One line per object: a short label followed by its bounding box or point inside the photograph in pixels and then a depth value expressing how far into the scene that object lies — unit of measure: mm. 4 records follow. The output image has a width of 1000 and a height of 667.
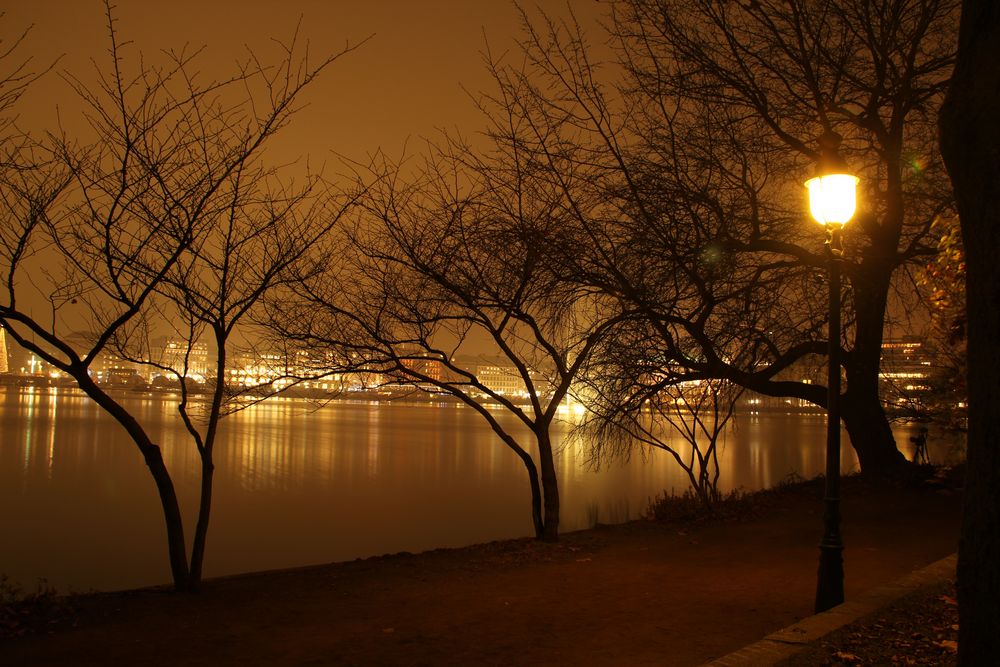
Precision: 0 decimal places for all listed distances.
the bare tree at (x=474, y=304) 10617
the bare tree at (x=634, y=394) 12906
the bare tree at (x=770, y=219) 9492
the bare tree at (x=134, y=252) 8312
